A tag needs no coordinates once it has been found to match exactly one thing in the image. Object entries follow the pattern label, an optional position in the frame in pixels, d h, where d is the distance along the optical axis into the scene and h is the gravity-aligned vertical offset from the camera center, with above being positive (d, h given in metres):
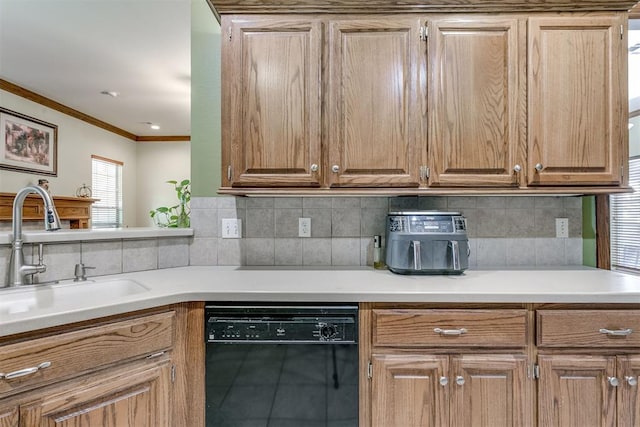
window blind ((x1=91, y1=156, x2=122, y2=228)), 5.23 +0.38
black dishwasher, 1.27 -0.60
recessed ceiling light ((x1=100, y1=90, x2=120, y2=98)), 4.02 +1.52
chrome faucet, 1.32 -0.14
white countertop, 1.13 -0.31
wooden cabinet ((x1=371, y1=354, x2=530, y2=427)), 1.25 -0.69
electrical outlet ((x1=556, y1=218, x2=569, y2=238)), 1.90 -0.08
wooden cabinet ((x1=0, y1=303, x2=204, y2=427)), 0.94 -0.52
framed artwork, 3.63 +0.85
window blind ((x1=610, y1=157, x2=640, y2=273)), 1.99 -0.12
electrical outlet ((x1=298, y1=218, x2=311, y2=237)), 1.91 -0.08
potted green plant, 2.28 +0.00
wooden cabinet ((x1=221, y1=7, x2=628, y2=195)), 1.53 +0.54
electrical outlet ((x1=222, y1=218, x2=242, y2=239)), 1.92 -0.08
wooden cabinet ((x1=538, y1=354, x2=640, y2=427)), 1.25 -0.68
